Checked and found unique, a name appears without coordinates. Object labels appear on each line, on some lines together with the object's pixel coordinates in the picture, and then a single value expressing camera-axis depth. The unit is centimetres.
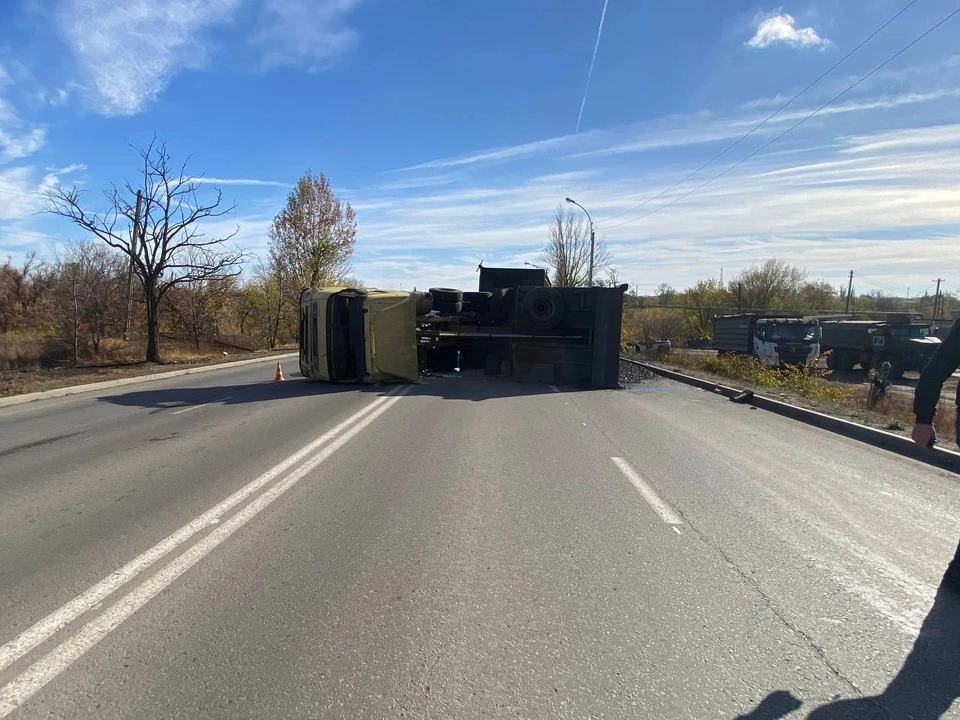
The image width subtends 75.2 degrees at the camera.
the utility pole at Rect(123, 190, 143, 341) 2148
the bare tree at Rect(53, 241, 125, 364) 2625
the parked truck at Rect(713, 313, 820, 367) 2489
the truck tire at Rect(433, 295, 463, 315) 1677
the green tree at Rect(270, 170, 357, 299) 3931
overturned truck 1456
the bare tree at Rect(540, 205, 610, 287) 4328
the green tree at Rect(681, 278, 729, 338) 5228
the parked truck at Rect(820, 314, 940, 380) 2406
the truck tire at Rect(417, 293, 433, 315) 1512
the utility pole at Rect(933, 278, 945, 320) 7219
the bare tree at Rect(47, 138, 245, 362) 2145
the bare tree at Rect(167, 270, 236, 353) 3338
